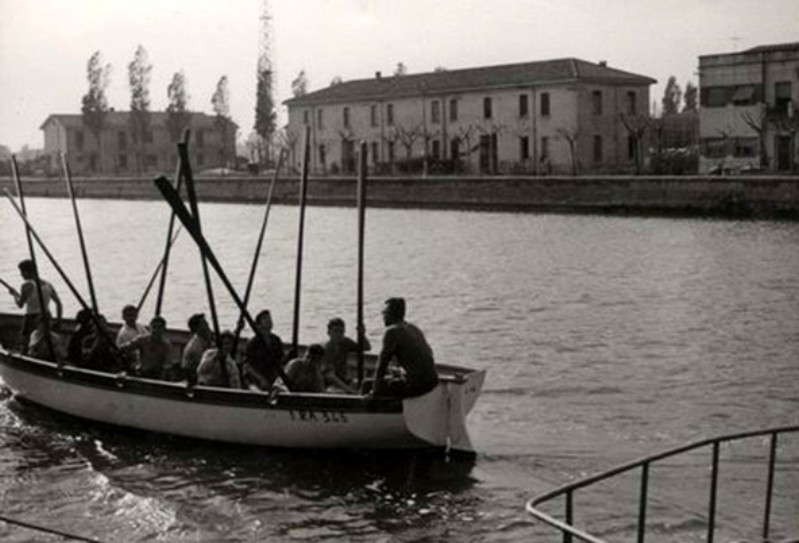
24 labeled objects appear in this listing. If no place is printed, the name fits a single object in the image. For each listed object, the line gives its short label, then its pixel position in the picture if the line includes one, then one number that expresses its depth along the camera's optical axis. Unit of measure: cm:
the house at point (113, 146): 12362
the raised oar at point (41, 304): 1870
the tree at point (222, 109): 12412
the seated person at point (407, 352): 1419
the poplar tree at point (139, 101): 11419
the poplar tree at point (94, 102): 11438
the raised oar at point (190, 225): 1485
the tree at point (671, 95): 15775
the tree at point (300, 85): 12938
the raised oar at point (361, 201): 1662
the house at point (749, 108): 6556
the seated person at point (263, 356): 1656
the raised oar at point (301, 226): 1774
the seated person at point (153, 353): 1741
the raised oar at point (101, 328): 1792
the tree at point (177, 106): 11731
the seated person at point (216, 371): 1634
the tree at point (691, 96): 15012
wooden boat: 1482
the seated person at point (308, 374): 1577
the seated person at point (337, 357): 1630
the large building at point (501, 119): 7644
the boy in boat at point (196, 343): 1694
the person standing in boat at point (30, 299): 1975
